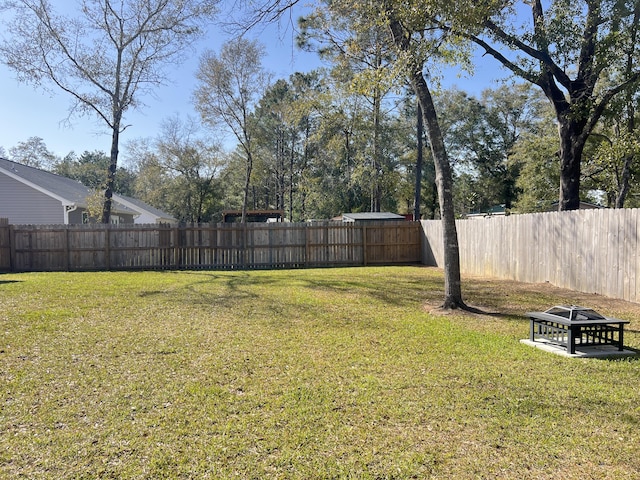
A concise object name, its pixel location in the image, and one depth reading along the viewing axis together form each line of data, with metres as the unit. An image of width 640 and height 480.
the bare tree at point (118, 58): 16.22
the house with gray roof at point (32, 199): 18.67
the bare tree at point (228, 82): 21.75
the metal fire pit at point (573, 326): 4.60
